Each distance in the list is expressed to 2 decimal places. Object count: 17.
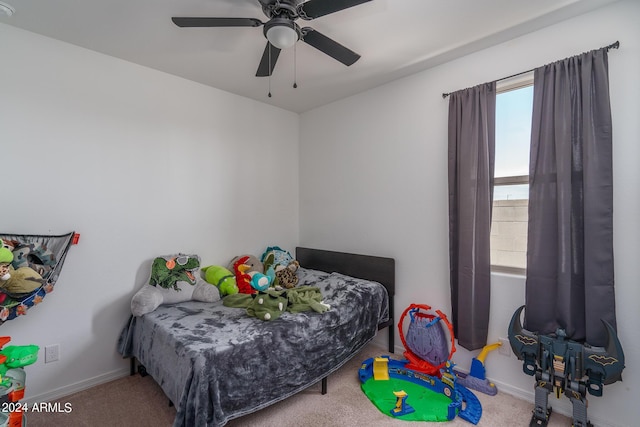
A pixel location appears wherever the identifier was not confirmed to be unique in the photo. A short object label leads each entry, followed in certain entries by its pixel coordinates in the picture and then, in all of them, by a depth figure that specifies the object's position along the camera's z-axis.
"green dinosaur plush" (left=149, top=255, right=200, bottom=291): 2.46
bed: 1.62
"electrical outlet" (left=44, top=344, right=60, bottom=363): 2.16
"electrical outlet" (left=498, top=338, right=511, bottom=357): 2.23
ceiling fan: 1.50
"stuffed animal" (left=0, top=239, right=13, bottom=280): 1.72
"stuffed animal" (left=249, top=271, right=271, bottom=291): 2.46
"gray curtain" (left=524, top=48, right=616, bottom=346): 1.79
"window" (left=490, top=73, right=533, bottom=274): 2.23
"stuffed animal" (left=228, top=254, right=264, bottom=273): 3.09
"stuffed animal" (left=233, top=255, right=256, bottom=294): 2.77
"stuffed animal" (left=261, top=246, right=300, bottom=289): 2.91
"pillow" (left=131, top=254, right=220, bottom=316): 2.30
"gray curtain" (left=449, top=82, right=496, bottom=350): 2.27
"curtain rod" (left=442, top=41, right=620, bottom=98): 1.80
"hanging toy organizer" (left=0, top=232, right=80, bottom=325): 1.83
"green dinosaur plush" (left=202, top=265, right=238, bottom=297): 2.71
